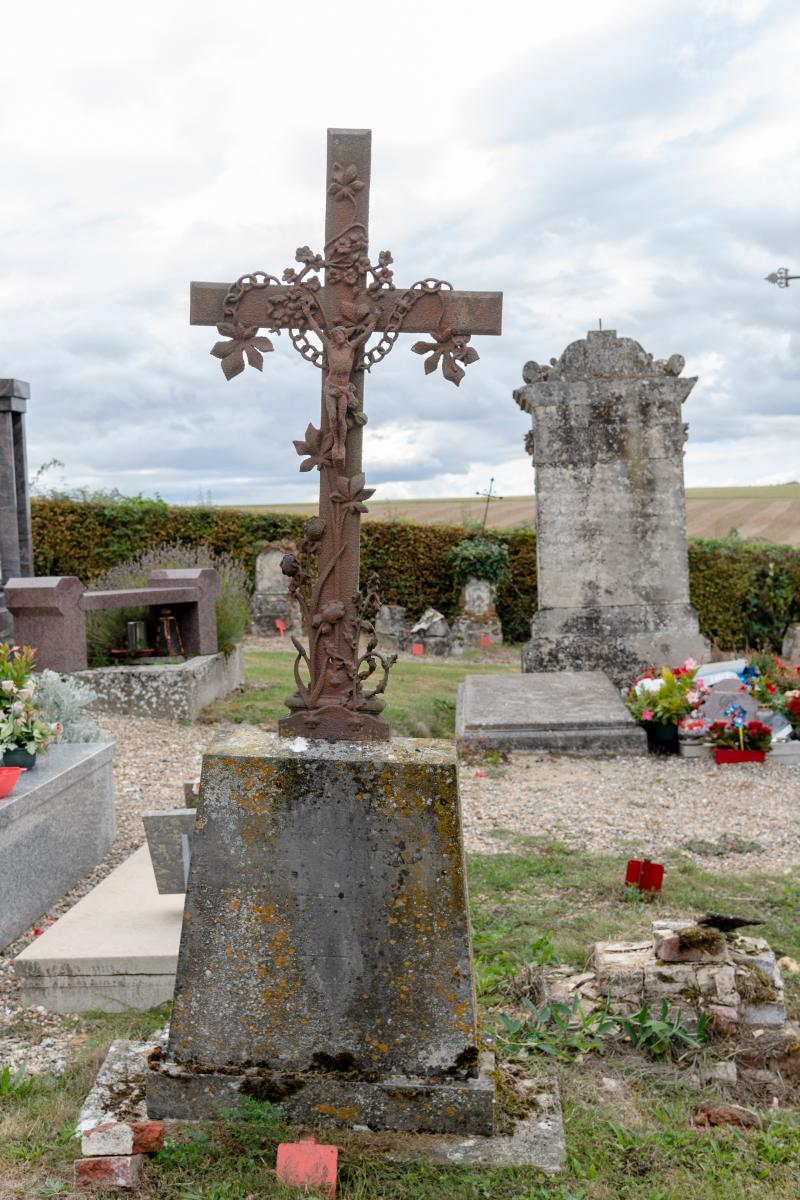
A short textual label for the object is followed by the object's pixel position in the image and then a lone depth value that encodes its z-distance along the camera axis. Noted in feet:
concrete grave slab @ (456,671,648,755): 29.07
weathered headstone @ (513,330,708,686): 34.91
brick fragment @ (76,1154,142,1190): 8.64
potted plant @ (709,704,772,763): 28.12
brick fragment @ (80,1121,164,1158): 8.80
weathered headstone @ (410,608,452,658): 55.98
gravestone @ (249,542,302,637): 57.88
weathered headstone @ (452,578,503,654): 56.95
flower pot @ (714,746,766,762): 28.09
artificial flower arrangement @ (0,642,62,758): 18.11
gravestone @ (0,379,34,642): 29.86
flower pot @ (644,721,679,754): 29.53
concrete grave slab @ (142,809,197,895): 14.55
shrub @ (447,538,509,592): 57.82
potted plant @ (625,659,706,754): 29.37
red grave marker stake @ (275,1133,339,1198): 8.58
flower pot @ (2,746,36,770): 18.22
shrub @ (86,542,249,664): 34.96
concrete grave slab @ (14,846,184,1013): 13.53
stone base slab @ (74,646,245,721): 32.27
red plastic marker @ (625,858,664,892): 17.22
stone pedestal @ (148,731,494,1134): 9.20
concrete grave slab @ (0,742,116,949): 16.28
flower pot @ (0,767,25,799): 16.51
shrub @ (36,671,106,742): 21.38
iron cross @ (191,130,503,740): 10.02
